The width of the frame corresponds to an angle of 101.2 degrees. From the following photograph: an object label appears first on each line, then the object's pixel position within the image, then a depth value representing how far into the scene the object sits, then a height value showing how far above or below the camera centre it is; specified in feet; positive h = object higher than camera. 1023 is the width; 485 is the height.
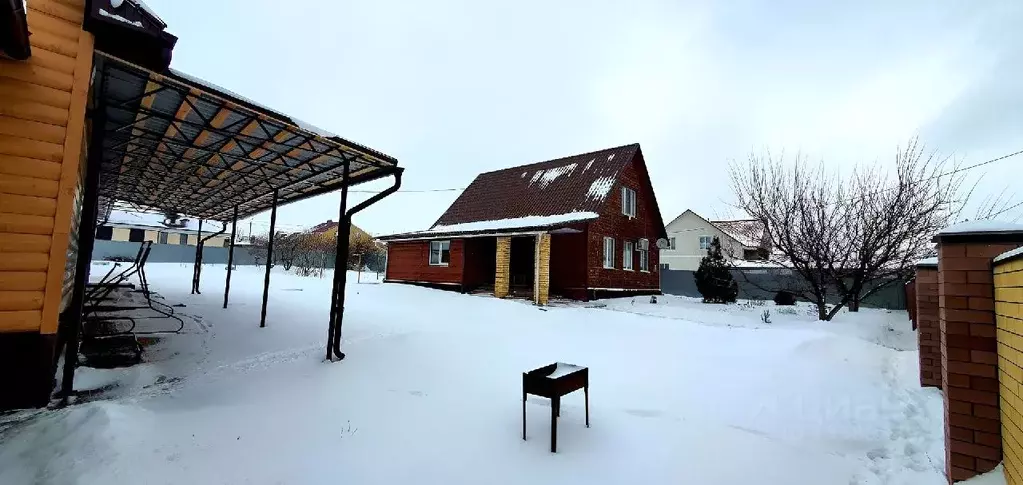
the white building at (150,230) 102.22 +5.65
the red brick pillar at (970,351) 9.28 -1.63
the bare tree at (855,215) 38.42 +5.79
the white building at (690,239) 121.39 +8.98
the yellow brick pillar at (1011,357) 7.57 -1.48
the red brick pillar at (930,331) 18.35 -2.37
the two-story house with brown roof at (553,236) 53.01 +3.71
